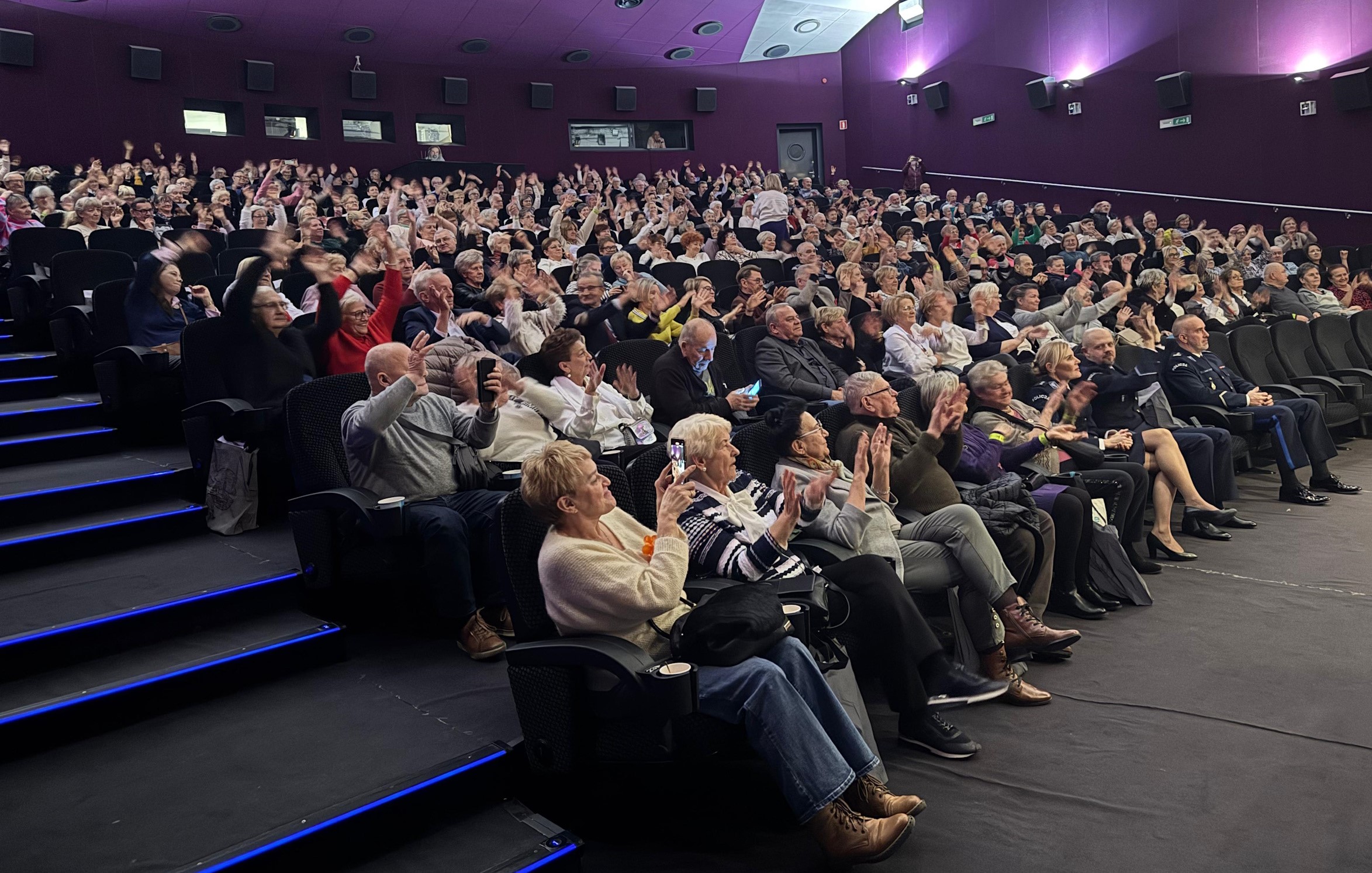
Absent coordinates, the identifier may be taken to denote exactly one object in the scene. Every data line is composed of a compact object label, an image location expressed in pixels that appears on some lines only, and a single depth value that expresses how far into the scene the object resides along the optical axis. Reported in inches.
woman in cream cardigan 70.3
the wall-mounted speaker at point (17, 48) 367.2
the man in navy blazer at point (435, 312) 136.7
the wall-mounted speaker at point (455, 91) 500.4
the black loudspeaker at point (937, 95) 504.7
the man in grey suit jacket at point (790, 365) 151.5
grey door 595.2
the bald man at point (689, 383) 134.6
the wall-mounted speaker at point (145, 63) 405.1
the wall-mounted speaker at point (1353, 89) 333.7
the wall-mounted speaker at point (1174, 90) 388.5
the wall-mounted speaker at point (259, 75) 438.0
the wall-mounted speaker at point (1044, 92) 445.7
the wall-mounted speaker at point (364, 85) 470.9
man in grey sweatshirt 95.3
